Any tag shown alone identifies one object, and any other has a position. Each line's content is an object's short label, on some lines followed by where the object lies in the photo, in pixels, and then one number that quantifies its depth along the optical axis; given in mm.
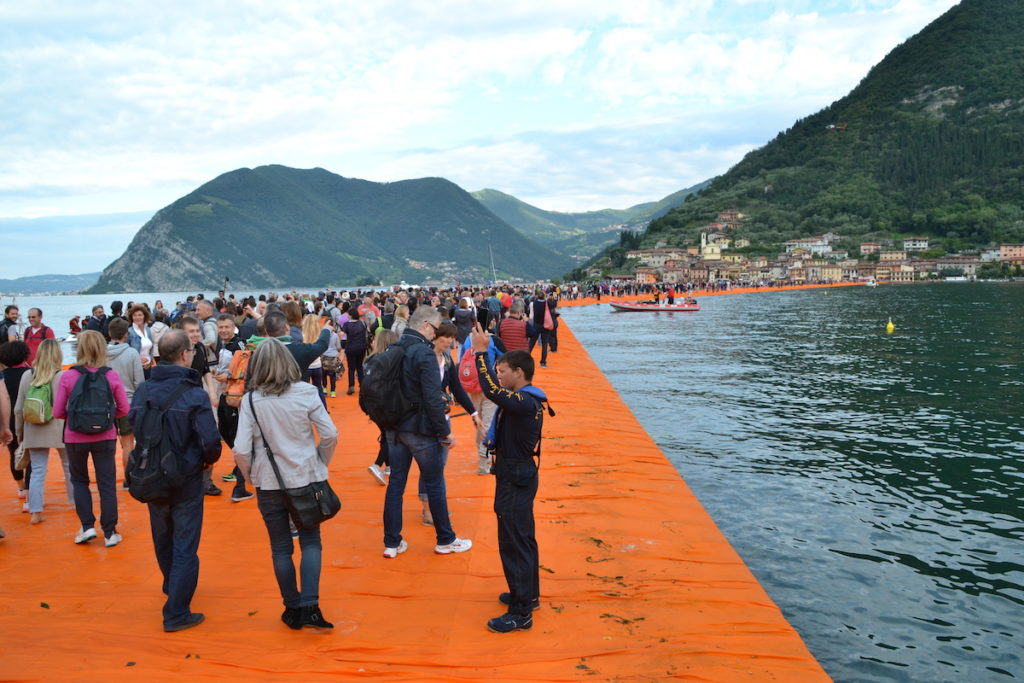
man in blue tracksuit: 4281
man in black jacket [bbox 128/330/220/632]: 4199
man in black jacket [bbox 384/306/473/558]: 5074
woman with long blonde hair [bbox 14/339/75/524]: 5770
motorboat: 52688
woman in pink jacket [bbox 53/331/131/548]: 5418
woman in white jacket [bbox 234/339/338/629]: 3992
